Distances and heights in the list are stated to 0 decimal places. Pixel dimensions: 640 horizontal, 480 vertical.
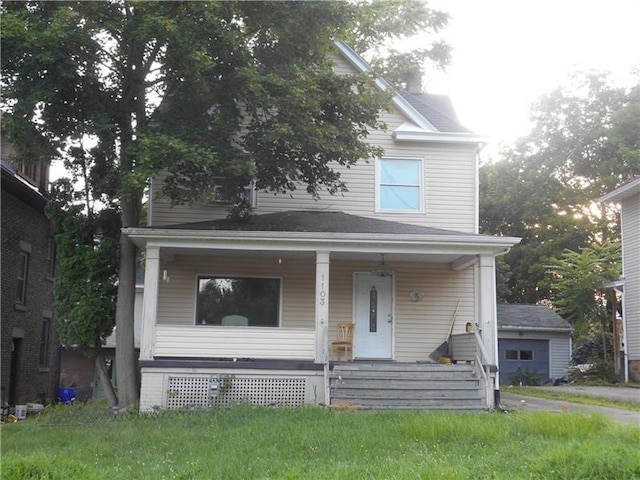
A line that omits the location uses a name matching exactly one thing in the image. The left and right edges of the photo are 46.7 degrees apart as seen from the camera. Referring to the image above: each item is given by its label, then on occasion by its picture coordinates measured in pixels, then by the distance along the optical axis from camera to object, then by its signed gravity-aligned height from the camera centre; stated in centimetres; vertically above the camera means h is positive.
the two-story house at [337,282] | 1380 +122
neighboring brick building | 1859 +116
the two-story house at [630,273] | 2437 +242
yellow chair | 1566 -9
